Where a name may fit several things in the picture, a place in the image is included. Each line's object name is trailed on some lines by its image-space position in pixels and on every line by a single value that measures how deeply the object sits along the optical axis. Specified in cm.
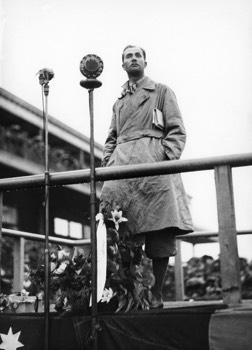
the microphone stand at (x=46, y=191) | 307
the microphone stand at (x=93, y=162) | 294
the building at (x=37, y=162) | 1192
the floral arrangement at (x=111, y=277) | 324
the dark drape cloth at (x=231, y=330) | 272
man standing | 351
